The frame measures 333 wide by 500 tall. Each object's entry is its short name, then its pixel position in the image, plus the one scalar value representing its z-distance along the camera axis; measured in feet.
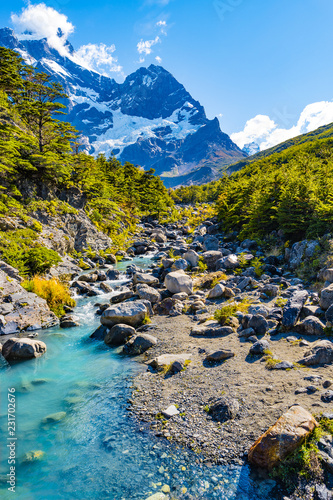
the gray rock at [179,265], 62.39
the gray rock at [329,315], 26.08
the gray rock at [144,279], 54.85
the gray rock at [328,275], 37.23
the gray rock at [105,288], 53.63
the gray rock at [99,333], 34.73
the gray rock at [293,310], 28.54
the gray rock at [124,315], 35.70
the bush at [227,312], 33.09
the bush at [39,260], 48.98
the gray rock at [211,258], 63.78
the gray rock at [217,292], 43.73
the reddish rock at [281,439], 13.88
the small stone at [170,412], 19.03
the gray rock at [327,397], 16.82
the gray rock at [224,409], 17.93
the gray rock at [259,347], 25.12
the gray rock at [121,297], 46.93
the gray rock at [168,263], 64.28
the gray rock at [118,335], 32.81
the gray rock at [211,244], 81.99
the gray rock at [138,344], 29.91
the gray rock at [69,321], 38.32
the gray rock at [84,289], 51.52
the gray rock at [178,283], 47.83
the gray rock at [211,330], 31.04
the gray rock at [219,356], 25.38
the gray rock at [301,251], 48.55
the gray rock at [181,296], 45.24
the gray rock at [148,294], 44.97
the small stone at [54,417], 20.21
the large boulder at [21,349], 28.84
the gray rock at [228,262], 59.93
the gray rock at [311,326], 26.30
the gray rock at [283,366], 21.95
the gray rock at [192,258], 65.87
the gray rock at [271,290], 39.55
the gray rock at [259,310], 32.05
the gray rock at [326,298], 28.50
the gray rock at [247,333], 29.14
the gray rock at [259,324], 29.43
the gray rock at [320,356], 21.52
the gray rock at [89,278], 58.58
